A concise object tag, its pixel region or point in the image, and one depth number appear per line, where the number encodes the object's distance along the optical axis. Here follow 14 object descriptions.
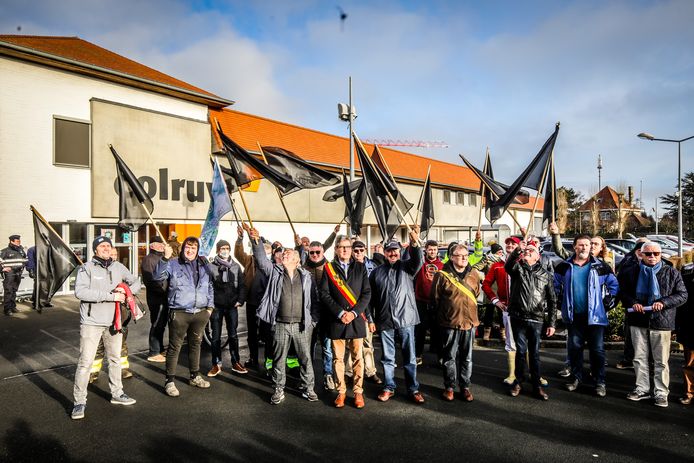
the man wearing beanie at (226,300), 6.52
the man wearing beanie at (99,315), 4.99
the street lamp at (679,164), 20.47
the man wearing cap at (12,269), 11.20
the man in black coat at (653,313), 5.28
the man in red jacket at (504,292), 6.09
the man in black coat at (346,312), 5.34
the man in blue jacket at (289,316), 5.49
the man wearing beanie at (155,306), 7.14
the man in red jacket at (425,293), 7.20
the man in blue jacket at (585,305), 5.62
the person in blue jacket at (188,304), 5.65
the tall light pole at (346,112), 18.87
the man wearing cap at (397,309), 5.49
